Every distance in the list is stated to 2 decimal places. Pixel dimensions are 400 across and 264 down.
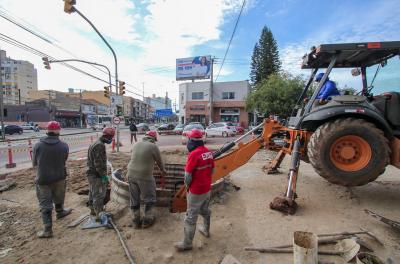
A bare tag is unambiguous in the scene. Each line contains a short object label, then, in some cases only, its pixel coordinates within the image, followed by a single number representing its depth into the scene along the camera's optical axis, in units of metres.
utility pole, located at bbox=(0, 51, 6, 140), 29.20
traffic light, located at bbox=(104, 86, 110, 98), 19.35
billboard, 54.72
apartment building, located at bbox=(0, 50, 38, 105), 90.75
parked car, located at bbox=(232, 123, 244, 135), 35.22
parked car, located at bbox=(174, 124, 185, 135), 36.56
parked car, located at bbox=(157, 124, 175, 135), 38.09
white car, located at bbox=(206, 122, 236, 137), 30.64
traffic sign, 17.28
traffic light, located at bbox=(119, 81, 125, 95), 18.39
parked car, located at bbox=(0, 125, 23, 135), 40.89
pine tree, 54.00
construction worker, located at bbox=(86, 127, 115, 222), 5.53
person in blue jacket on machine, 6.05
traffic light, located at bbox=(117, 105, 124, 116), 18.62
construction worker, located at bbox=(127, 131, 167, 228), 5.31
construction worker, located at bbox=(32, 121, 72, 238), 5.29
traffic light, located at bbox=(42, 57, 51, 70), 19.75
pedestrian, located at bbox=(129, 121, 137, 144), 23.89
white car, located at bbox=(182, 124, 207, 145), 24.14
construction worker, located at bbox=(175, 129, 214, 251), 4.40
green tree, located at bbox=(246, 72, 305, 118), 33.06
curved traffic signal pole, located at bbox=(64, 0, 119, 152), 12.16
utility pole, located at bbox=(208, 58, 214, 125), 44.29
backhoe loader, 5.28
